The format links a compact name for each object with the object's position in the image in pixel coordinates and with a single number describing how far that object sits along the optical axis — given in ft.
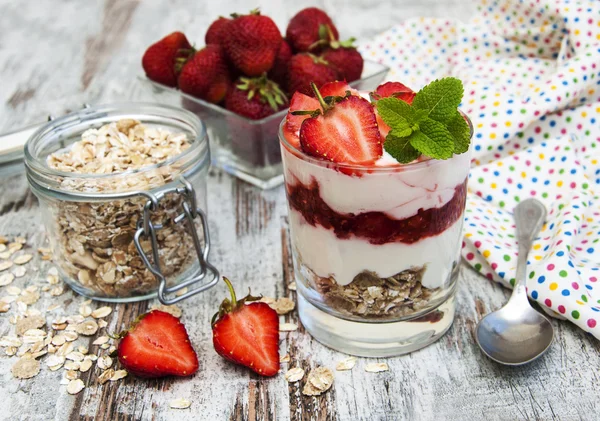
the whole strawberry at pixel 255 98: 2.07
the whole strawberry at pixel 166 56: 2.21
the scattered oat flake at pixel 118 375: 1.62
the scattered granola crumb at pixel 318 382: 1.58
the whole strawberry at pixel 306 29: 2.20
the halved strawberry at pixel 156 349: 1.59
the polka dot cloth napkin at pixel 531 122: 1.77
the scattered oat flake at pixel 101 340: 1.70
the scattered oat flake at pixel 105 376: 1.62
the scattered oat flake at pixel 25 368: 1.63
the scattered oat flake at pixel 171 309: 1.76
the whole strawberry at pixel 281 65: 2.13
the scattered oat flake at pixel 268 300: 1.77
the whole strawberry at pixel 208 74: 2.11
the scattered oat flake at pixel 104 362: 1.65
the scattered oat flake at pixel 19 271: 1.88
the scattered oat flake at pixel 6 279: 1.85
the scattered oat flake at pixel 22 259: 1.91
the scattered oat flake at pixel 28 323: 1.73
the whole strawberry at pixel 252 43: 2.08
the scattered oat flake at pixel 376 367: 1.62
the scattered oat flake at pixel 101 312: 1.76
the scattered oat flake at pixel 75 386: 1.60
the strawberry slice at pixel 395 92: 1.55
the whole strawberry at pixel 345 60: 2.16
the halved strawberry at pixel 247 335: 1.60
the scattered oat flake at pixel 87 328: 1.72
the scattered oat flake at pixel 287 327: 1.71
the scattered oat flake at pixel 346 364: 1.63
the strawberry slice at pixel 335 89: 1.57
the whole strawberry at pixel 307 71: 2.09
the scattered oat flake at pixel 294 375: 1.61
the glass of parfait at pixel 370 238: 1.48
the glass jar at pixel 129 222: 1.73
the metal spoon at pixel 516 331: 1.62
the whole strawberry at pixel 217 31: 2.13
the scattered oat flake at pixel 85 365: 1.64
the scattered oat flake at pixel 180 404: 1.57
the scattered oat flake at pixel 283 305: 1.75
